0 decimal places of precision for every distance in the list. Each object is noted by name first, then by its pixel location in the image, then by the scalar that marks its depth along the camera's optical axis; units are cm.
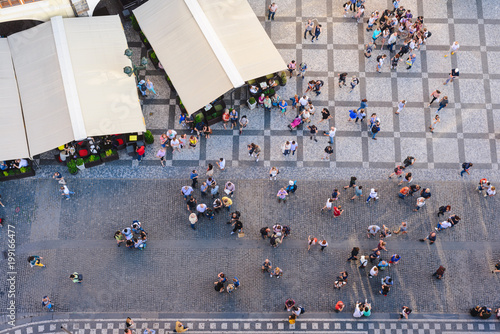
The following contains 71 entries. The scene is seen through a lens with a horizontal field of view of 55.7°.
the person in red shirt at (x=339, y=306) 2191
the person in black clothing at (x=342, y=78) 2569
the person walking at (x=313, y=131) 2491
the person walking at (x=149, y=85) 2573
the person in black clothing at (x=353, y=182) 2378
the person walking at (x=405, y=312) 2148
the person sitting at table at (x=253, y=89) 2570
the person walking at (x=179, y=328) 2131
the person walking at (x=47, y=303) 2162
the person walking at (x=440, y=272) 2206
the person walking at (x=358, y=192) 2362
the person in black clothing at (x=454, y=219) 2292
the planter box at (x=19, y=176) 2442
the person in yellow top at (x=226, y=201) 2323
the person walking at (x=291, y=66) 2616
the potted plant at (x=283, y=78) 2622
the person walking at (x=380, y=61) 2618
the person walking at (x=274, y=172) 2384
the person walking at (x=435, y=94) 2545
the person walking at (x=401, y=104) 2533
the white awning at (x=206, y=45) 2442
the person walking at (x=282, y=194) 2361
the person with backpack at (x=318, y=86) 2584
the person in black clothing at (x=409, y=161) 2417
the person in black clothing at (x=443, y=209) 2287
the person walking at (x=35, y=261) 2208
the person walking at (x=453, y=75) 2615
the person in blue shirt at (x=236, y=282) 2234
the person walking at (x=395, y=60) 2664
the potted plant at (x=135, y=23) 2722
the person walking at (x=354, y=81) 2588
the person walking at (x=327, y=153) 2446
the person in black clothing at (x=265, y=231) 2283
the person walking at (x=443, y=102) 2518
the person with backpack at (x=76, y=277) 2202
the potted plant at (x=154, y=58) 2673
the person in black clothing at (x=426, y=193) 2342
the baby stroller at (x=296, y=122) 2525
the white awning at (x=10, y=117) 2327
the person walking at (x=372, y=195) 2368
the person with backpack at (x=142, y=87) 2575
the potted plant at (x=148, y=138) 2492
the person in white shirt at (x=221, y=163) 2420
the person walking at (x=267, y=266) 2220
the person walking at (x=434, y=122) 2527
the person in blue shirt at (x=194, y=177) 2386
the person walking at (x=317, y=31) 2710
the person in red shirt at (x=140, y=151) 2451
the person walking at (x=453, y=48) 2678
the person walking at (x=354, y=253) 2222
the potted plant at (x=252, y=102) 2553
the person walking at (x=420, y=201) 2348
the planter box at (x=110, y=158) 2489
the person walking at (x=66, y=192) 2366
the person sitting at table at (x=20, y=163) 2416
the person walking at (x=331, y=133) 2467
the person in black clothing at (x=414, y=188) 2345
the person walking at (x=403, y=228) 2295
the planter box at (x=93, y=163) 2480
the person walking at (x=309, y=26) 2719
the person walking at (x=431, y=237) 2277
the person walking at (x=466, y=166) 2407
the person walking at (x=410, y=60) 2688
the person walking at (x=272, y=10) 2742
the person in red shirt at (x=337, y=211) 2327
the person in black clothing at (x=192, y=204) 2339
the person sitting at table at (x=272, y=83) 2578
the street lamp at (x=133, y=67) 2341
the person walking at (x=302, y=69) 2617
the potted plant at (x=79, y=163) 2436
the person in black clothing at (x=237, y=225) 2295
